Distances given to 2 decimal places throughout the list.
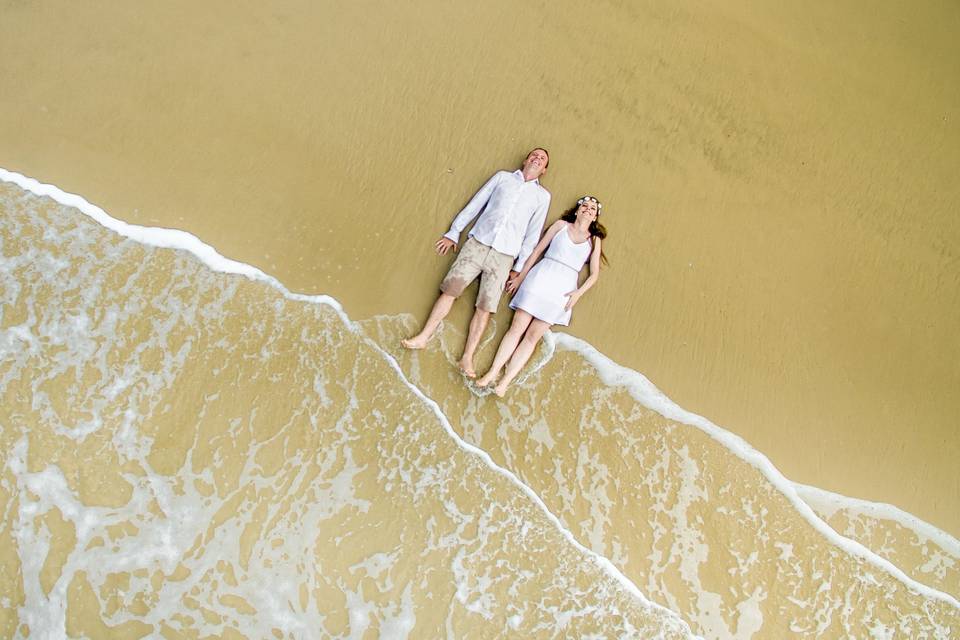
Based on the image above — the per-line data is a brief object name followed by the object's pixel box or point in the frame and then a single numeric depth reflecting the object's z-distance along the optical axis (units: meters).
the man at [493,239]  4.00
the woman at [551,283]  4.03
